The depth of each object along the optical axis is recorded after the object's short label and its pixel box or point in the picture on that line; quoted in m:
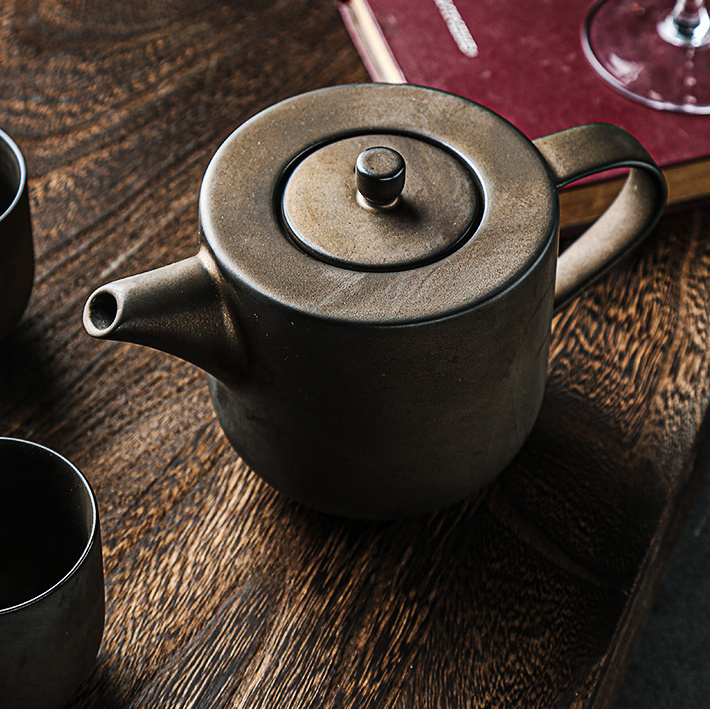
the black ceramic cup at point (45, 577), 0.62
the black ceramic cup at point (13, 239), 0.73
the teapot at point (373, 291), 0.64
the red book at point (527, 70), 0.85
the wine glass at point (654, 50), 0.88
